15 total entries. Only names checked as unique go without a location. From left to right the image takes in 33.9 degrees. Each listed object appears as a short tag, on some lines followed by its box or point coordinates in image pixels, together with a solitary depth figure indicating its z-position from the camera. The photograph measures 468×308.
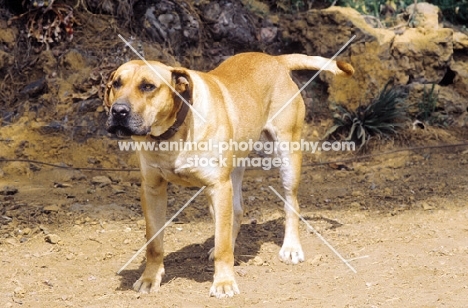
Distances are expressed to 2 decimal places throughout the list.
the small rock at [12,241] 6.40
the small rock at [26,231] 6.60
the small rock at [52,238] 6.43
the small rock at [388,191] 7.91
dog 4.99
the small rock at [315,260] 6.14
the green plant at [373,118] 9.41
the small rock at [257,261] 6.19
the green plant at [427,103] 9.80
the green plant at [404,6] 10.73
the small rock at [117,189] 7.73
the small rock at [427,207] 7.31
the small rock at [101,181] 7.90
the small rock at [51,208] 7.02
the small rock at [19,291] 5.29
